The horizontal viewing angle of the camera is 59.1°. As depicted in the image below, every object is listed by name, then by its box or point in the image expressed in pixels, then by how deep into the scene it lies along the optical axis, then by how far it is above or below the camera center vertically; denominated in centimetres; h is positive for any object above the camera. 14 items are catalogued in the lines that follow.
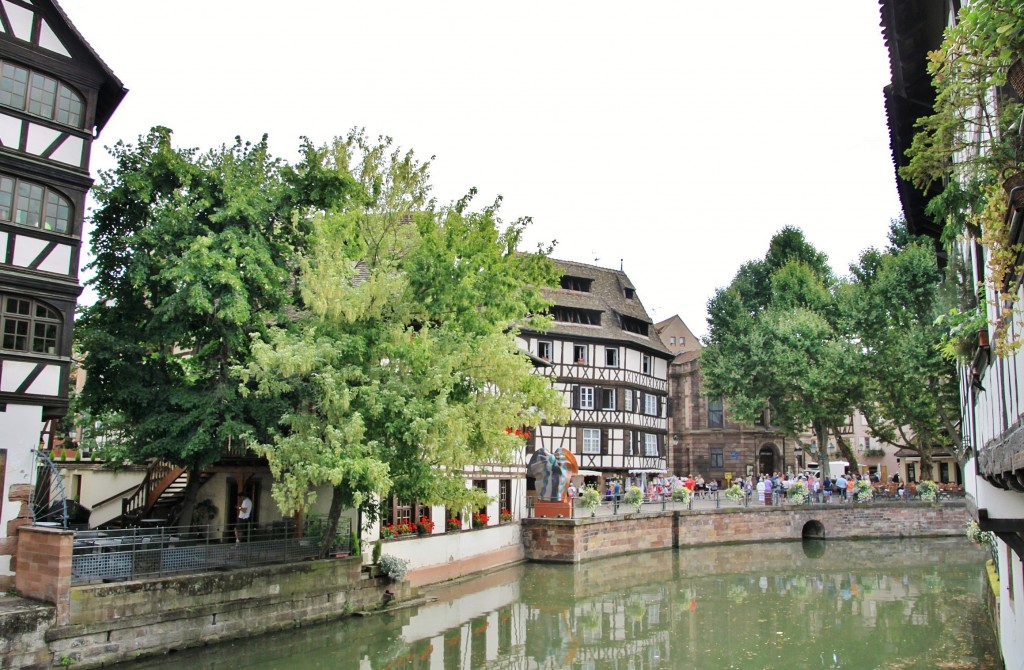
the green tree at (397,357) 1817 +240
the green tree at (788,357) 4484 +595
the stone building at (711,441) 5841 +218
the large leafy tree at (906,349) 4162 +594
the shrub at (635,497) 3766 -100
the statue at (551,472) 3366 +0
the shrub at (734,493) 4206 -87
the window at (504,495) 3216 -84
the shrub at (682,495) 4003 -95
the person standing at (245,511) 2190 -102
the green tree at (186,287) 1883 +386
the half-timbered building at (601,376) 4641 +510
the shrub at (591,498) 3478 -98
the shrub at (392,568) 2270 -245
